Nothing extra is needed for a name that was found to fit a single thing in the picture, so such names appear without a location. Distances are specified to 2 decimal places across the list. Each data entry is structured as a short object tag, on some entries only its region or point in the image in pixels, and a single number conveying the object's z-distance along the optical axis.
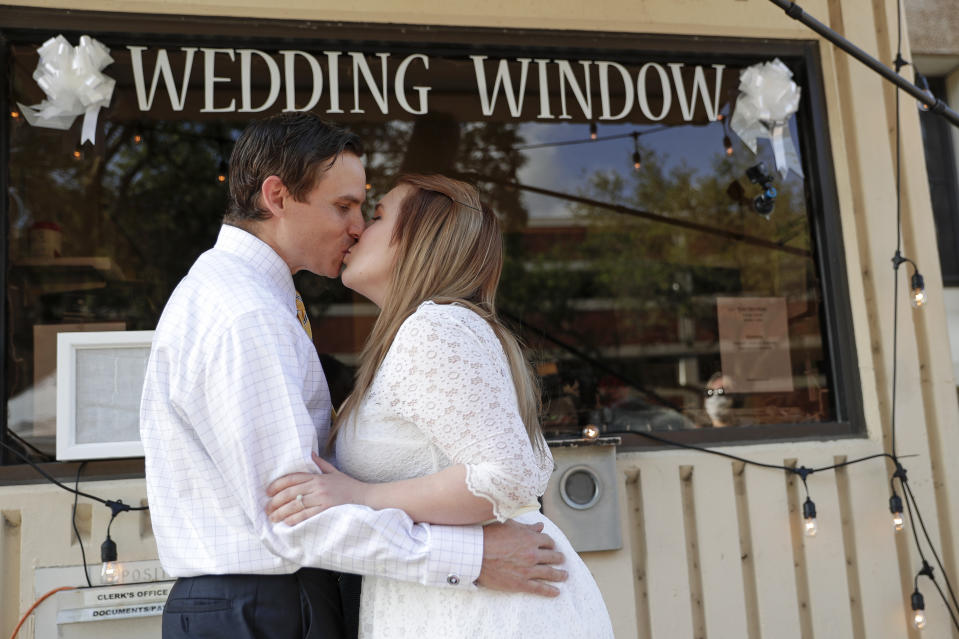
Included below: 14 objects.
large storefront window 3.33
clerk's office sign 2.94
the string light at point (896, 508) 3.41
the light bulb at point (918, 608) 3.41
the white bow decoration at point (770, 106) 3.67
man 1.55
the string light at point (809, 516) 3.35
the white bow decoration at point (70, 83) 3.12
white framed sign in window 3.00
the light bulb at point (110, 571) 2.93
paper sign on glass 3.93
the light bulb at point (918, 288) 3.50
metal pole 2.58
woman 1.58
